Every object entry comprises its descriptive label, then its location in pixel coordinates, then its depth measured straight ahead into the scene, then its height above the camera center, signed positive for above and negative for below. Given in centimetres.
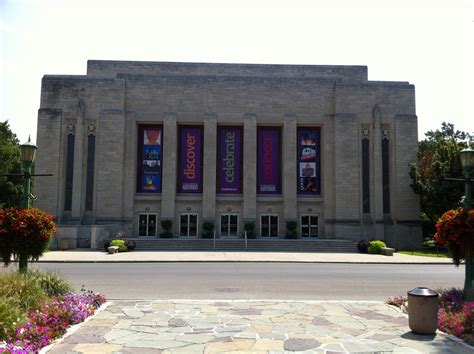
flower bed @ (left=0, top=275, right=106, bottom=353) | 693 -193
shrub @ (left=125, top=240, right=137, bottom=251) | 3192 -215
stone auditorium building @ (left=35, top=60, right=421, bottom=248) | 3809 +541
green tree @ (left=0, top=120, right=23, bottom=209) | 4772 +507
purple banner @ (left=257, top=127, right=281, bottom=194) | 4009 +477
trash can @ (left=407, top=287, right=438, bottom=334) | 808 -169
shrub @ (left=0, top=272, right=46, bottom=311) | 848 -154
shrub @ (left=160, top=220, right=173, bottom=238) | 3753 -107
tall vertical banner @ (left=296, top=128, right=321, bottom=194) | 3981 +505
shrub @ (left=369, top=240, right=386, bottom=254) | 3194 -205
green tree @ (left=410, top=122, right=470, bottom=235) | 3428 +286
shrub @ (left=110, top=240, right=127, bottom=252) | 3044 -200
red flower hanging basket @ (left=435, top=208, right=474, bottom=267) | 1039 -26
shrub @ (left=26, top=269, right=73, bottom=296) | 1024 -162
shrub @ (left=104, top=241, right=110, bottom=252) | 3106 -216
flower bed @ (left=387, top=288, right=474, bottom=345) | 805 -192
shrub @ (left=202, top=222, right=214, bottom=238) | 3741 -117
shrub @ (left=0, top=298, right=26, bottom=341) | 710 -175
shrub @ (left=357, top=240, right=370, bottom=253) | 3294 -209
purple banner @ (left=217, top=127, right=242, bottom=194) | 3994 +505
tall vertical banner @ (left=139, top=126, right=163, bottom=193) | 3941 +480
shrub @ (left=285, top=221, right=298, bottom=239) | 3772 -102
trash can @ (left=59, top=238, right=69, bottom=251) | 3151 -213
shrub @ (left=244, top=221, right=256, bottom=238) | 3775 -98
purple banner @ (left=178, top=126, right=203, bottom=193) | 3972 +500
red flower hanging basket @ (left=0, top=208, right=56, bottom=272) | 1072 -50
